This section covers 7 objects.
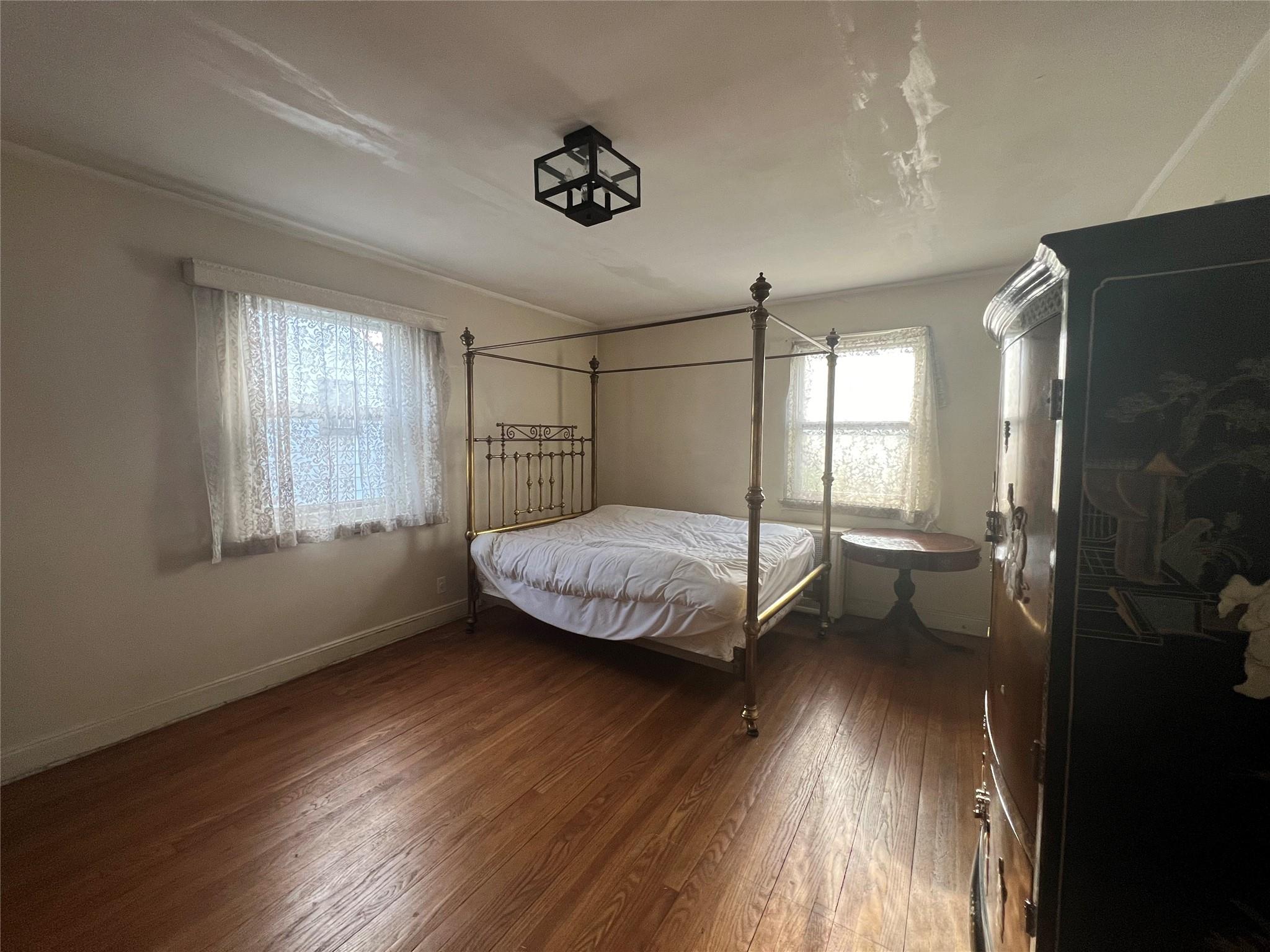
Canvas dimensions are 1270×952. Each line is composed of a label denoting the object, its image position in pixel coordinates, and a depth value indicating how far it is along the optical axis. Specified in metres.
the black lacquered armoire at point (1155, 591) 0.62
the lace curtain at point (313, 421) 2.30
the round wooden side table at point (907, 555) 2.69
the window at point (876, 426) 3.23
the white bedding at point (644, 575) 2.27
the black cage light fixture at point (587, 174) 1.69
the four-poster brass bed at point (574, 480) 2.17
